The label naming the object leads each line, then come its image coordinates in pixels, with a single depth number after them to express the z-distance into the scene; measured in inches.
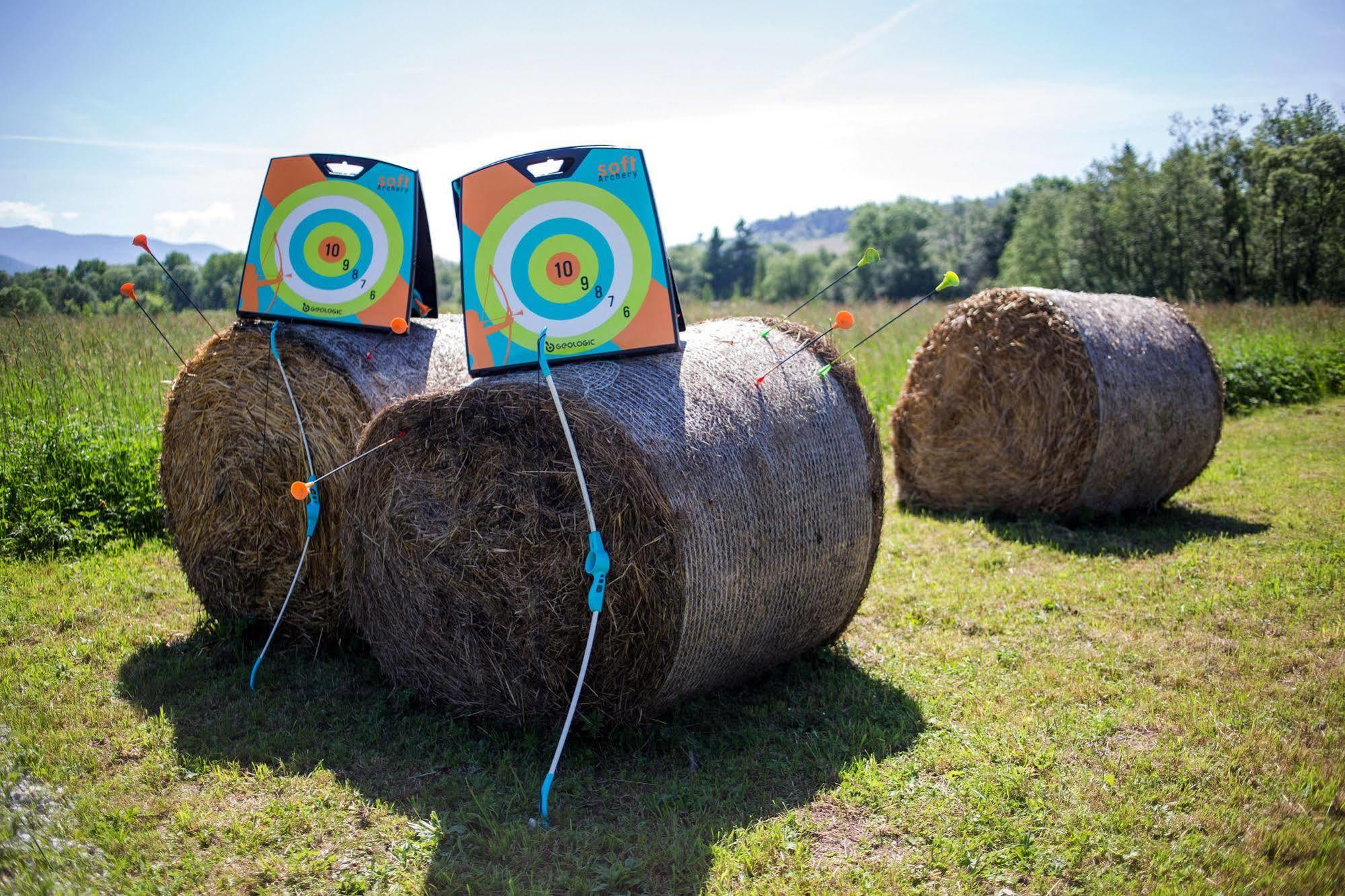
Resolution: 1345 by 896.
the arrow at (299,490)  148.3
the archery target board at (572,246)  162.7
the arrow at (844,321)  150.4
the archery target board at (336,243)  195.5
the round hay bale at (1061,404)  272.8
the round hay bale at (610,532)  139.3
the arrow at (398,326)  173.3
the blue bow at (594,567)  132.1
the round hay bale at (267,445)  181.8
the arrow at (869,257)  139.9
